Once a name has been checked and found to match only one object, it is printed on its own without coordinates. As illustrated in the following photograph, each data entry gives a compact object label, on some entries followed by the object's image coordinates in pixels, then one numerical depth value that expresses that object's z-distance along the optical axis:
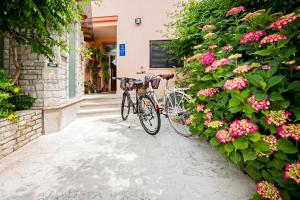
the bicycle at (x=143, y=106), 3.24
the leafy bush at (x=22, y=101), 3.02
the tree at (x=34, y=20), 2.57
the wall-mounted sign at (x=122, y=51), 7.16
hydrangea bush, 1.30
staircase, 4.92
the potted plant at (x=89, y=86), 7.89
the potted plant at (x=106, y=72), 9.59
